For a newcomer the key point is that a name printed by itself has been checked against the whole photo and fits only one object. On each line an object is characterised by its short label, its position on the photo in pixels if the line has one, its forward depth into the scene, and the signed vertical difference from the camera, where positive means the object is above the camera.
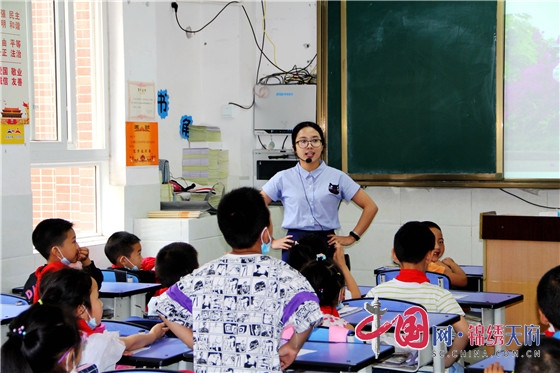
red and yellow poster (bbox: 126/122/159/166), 5.84 +0.05
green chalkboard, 5.95 +0.49
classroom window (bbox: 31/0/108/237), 5.28 +0.28
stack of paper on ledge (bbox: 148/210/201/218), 5.76 -0.48
